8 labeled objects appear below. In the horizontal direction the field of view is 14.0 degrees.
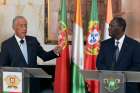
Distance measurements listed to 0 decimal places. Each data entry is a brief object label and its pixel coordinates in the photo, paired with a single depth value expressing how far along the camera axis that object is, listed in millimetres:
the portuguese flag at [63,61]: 8189
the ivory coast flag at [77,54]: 8215
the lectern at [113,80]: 5596
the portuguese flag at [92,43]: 8141
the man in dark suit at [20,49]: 6980
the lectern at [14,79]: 5937
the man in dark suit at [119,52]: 6448
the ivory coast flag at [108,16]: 8202
